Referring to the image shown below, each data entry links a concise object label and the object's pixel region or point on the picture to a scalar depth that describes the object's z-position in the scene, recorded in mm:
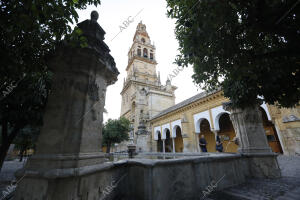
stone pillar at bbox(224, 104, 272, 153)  4578
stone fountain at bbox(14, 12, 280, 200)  1786
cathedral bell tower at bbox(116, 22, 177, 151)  27391
